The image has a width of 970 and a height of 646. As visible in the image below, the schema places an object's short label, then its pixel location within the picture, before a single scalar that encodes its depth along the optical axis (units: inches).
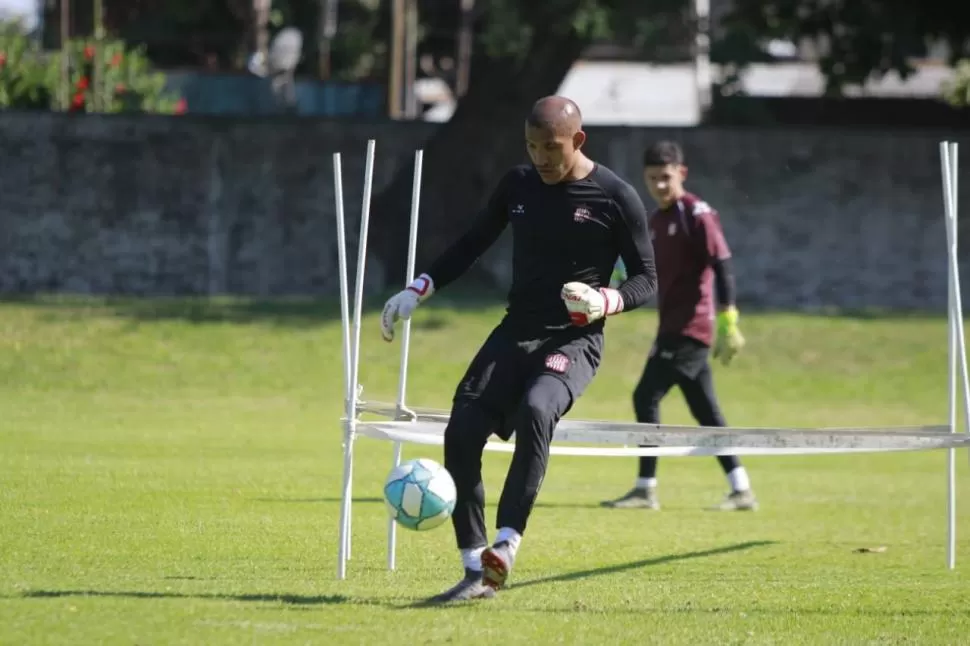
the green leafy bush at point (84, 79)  2063.2
